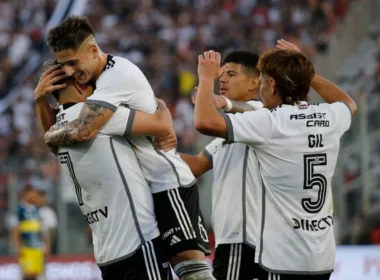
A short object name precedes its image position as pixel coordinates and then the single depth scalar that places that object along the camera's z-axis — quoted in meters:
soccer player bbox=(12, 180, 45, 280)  26.11
